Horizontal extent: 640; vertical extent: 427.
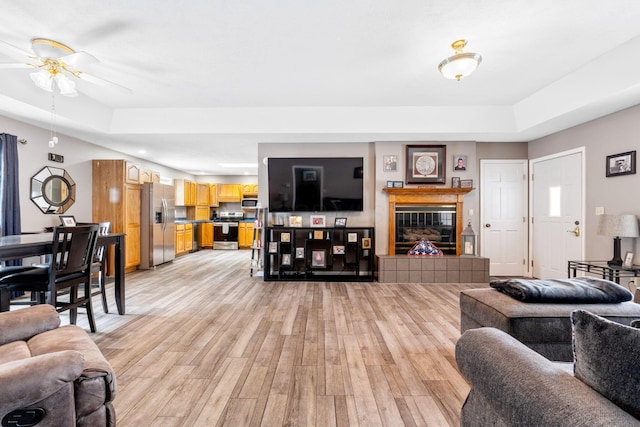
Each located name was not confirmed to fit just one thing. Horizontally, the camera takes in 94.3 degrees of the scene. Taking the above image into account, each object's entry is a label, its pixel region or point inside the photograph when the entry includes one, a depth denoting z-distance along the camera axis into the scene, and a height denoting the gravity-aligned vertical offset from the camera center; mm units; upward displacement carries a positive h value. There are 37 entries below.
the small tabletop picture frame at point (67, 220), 4344 -72
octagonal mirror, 4180 +376
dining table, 2137 -265
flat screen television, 5035 +543
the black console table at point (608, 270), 3029 -630
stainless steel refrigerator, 5723 -211
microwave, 9188 +371
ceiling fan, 2463 +1305
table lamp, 3082 -141
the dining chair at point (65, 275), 2350 -501
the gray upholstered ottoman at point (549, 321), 1684 -612
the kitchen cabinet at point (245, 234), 8969 -576
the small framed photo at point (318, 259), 4859 -725
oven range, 8914 -604
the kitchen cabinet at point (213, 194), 9453 +670
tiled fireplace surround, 4637 -852
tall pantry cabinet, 5203 +372
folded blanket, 1768 -472
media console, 4867 -644
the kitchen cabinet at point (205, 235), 8969 -606
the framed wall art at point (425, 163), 4988 +871
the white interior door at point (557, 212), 4090 +38
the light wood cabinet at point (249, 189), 9438 +827
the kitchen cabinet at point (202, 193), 9125 +679
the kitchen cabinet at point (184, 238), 7247 -595
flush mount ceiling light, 2559 +1341
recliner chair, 925 -592
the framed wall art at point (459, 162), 4984 +885
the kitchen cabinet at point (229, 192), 9453 +733
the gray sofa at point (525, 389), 717 -483
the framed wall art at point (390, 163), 5008 +875
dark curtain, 3623 +348
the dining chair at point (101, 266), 3105 -541
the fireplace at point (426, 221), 4992 -107
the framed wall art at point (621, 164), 3270 +582
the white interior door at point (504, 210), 5086 +78
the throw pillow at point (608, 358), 719 -377
